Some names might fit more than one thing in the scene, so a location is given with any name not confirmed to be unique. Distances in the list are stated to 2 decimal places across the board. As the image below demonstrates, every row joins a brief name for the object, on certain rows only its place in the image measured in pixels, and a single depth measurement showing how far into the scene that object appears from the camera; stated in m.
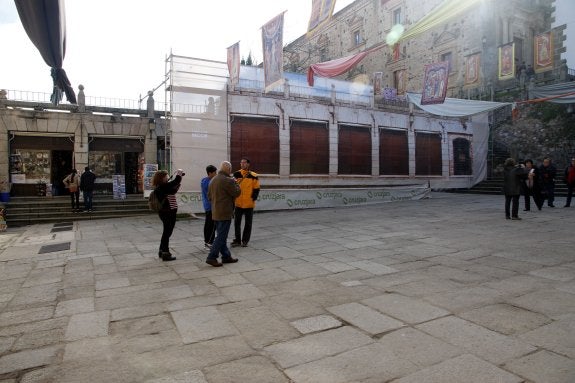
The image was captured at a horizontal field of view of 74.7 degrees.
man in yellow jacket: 7.87
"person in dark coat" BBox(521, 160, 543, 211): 12.18
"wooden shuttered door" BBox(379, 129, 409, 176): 19.66
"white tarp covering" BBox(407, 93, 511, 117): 16.22
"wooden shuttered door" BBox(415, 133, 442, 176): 20.83
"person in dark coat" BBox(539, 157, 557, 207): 12.93
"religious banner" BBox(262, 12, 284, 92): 11.72
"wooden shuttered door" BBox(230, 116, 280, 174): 15.81
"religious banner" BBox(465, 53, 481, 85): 20.30
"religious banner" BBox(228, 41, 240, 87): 14.16
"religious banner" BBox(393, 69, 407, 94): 26.52
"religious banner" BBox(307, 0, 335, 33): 11.09
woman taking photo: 6.68
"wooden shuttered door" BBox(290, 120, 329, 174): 17.22
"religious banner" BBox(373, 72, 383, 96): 19.98
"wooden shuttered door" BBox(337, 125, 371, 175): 18.41
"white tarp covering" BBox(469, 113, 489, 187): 22.55
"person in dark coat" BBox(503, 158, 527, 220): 10.05
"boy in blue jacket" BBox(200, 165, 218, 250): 7.80
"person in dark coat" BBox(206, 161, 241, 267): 6.19
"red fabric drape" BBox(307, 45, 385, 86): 13.66
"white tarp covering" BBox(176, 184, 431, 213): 14.52
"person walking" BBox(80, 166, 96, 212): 14.55
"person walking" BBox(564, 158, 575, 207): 12.55
